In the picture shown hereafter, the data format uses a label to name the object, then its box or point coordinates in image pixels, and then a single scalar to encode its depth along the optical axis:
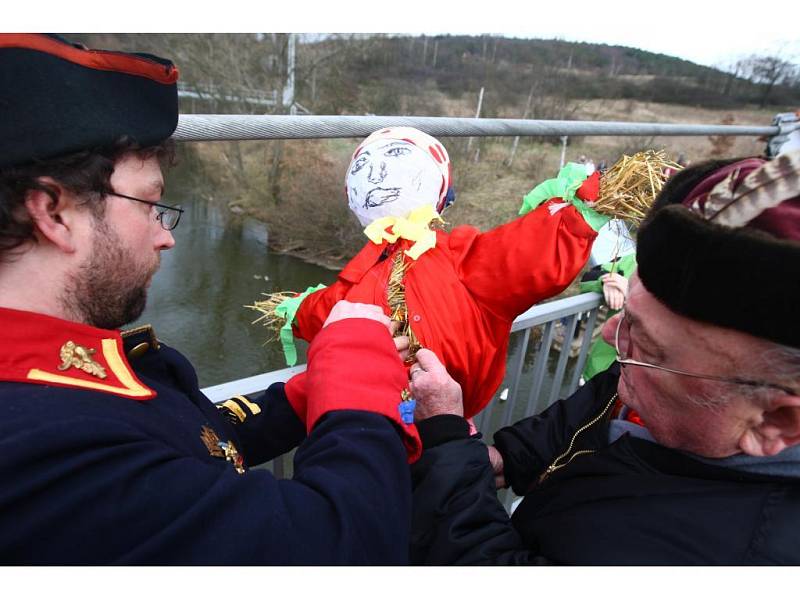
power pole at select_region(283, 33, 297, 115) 17.84
